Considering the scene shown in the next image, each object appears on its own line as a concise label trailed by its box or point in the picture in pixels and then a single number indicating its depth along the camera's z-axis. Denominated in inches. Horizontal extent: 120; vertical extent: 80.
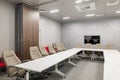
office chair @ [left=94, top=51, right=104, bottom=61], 185.6
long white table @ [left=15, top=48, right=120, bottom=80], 57.3
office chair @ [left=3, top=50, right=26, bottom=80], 73.5
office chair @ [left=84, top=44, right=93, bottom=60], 195.4
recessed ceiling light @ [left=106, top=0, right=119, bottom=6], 130.7
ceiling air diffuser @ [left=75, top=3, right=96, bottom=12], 142.1
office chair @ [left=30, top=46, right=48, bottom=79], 101.0
